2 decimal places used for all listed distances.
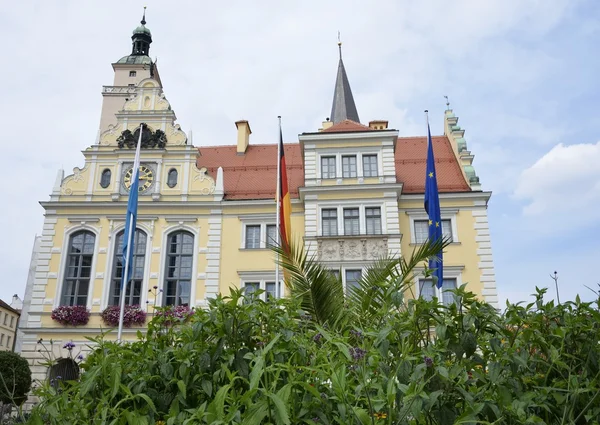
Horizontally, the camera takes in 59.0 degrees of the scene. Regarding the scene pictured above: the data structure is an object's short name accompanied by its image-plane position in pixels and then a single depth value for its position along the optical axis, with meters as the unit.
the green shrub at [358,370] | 2.82
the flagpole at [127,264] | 19.11
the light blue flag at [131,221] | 19.53
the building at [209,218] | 22.39
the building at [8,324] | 52.69
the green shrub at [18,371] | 17.97
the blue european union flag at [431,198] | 18.27
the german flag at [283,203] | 18.20
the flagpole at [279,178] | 19.22
